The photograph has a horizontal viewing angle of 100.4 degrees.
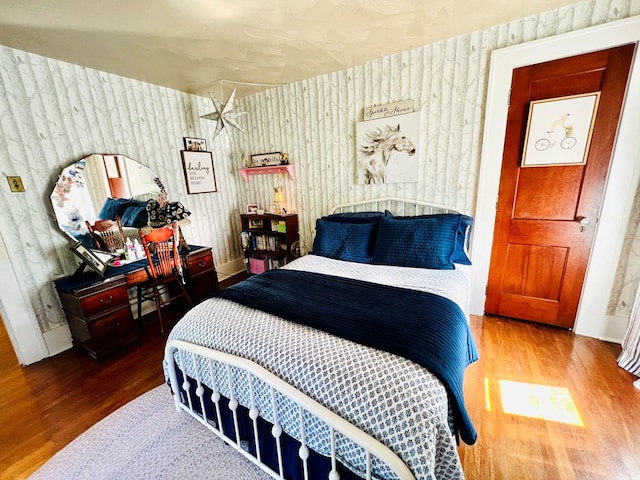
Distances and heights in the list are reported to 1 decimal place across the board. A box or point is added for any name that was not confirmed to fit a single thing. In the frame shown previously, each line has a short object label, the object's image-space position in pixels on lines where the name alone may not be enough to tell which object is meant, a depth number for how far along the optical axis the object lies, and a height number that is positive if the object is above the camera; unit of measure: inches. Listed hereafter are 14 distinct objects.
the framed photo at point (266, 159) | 129.8 +10.6
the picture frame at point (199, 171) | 127.0 +6.3
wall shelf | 126.9 +5.2
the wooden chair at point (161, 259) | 93.4 -26.2
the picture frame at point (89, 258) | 85.4 -21.8
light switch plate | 79.7 +2.6
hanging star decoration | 90.9 +23.2
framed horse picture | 98.0 +9.7
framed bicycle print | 75.9 +10.6
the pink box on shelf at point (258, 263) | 139.6 -42.4
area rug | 51.9 -54.1
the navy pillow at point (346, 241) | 93.7 -22.7
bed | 34.5 -28.9
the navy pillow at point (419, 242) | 81.7 -21.4
